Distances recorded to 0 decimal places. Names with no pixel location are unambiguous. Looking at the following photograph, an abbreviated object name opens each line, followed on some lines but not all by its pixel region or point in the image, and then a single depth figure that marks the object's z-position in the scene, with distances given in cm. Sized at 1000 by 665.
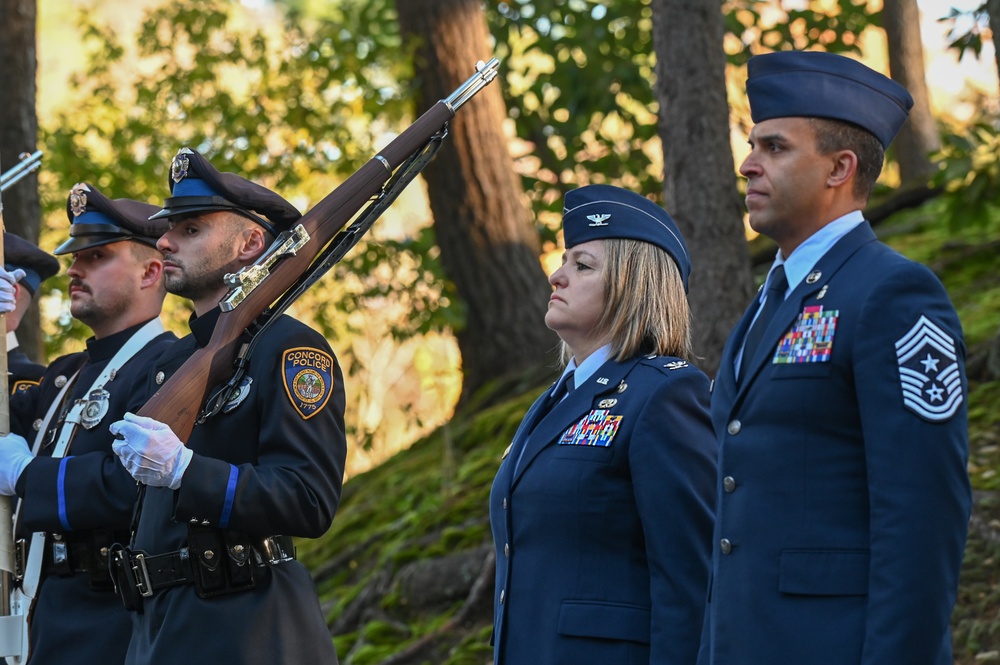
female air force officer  662
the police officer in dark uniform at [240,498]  723
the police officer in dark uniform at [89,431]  820
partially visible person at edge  1065
